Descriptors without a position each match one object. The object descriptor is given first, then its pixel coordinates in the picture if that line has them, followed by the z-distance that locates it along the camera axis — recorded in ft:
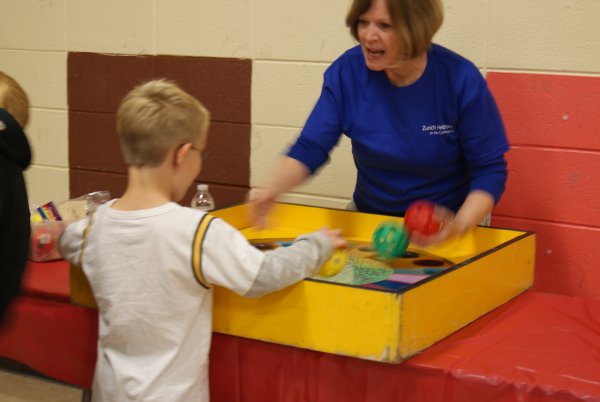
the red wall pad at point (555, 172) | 12.81
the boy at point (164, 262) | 10.17
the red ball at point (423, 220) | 11.19
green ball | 11.43
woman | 11.54
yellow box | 10.08
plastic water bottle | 14.50
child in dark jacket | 10.51
